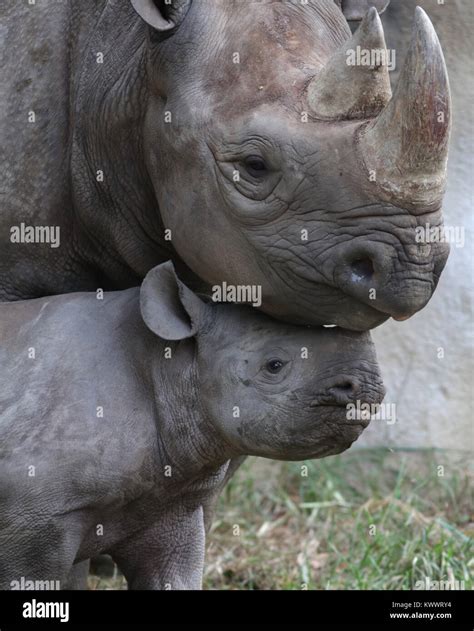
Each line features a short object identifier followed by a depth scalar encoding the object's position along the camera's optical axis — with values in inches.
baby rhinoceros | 148.4
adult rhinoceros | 134.7
